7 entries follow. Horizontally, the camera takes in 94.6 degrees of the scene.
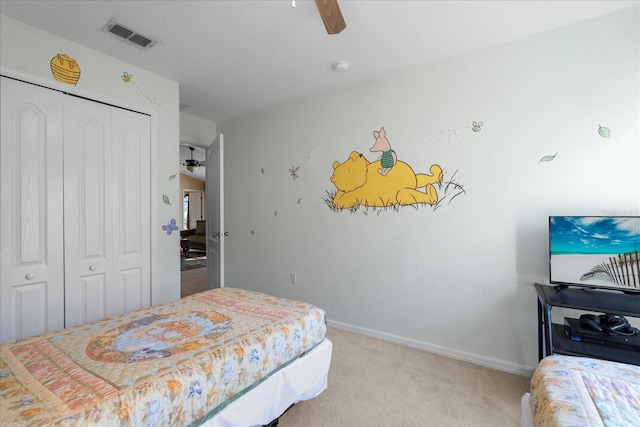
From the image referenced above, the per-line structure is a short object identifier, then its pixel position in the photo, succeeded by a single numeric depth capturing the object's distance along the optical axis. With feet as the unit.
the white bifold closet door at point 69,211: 6.60
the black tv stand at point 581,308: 5.24
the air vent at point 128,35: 6.81
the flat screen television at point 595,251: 5.81
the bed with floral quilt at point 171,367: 3.23
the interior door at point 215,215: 10.11
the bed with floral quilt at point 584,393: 3.01
